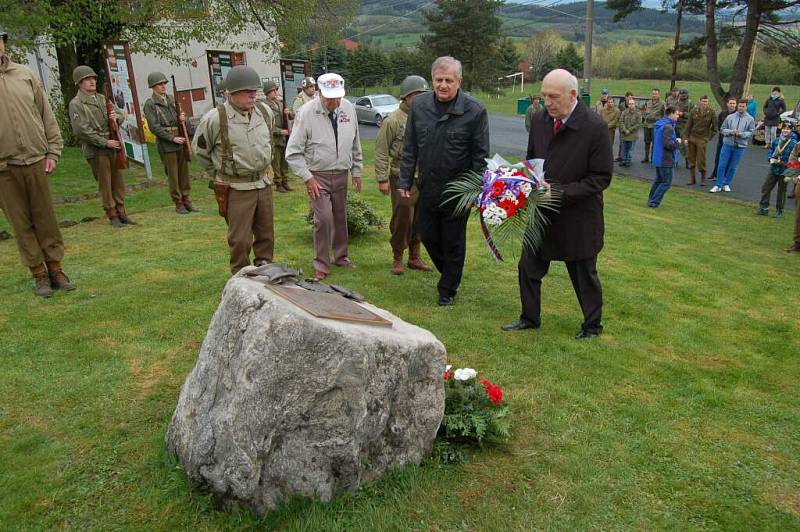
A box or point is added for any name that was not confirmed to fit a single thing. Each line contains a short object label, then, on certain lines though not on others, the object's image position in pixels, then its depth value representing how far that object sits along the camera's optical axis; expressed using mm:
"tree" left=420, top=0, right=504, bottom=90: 52750
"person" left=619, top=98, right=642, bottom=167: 17438
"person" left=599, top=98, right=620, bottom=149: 17712
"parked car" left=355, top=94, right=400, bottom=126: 31219
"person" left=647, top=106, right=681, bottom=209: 12180
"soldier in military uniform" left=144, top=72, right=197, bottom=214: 9578
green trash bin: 37594
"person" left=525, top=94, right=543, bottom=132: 18734
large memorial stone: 3039
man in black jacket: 5535
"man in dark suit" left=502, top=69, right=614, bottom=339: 4844
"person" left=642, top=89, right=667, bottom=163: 18547
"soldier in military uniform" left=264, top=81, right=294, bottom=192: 12000
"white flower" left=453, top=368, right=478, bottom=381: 4082
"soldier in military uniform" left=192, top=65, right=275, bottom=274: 5629
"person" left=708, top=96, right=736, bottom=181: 14641
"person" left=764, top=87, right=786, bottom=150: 20531
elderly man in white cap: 6434
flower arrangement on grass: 3779
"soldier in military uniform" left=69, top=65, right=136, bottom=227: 8641
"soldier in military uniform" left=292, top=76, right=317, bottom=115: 12672
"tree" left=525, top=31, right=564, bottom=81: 74131
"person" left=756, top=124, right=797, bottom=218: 11195
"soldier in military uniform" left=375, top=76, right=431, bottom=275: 6730
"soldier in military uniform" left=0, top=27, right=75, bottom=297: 5676
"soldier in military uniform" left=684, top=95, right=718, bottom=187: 15419
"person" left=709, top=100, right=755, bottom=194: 13750
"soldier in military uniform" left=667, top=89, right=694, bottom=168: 20269
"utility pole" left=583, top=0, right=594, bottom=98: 22703
